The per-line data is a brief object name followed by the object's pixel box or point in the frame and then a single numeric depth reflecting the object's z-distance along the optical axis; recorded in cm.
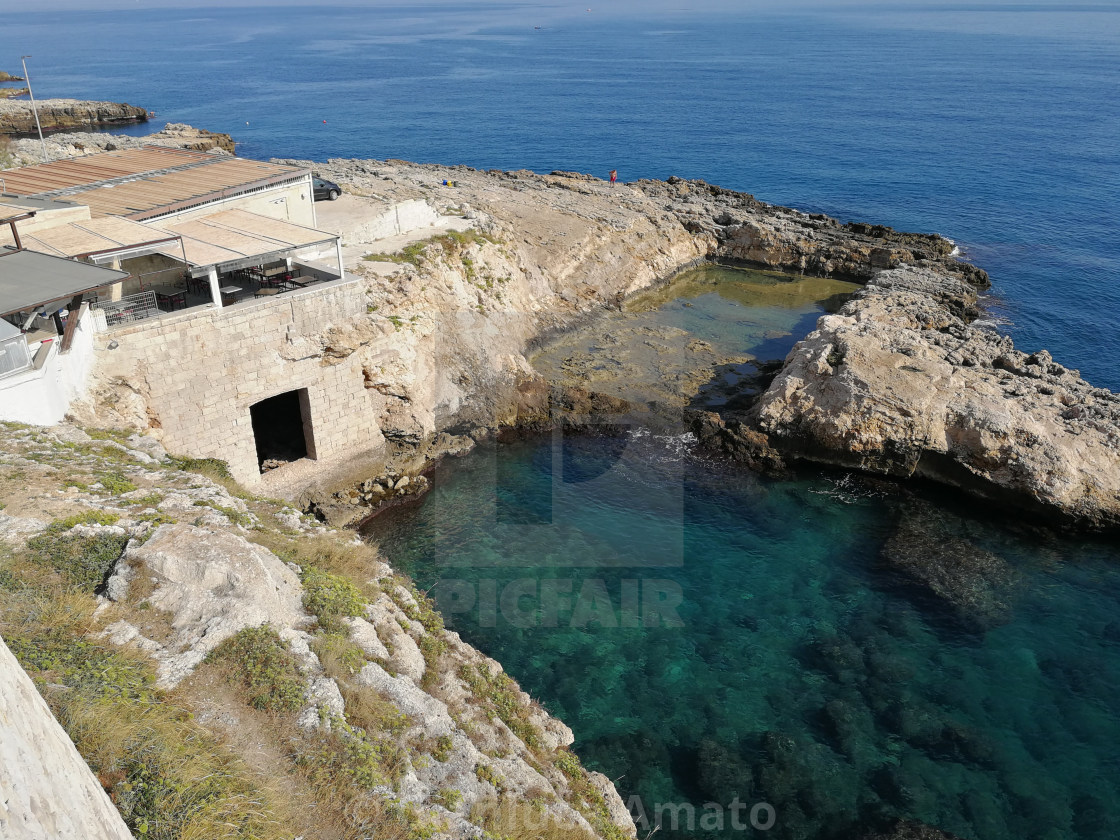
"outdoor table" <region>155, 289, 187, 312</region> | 2536
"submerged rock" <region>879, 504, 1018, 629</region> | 2333
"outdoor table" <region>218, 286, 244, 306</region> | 2621
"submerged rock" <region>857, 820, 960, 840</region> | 1673
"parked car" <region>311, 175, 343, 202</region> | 4072
